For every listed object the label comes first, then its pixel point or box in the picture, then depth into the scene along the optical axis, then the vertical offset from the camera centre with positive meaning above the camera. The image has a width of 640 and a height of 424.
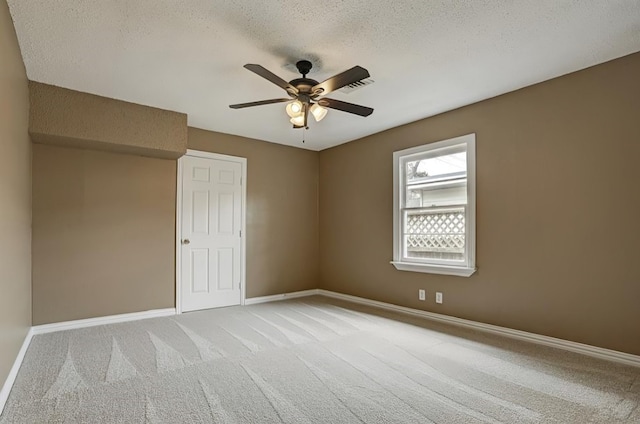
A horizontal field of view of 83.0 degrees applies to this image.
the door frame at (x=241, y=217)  4.72 +0.00
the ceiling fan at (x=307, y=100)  2.80 +0.99
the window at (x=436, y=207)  4.07 +0.12
